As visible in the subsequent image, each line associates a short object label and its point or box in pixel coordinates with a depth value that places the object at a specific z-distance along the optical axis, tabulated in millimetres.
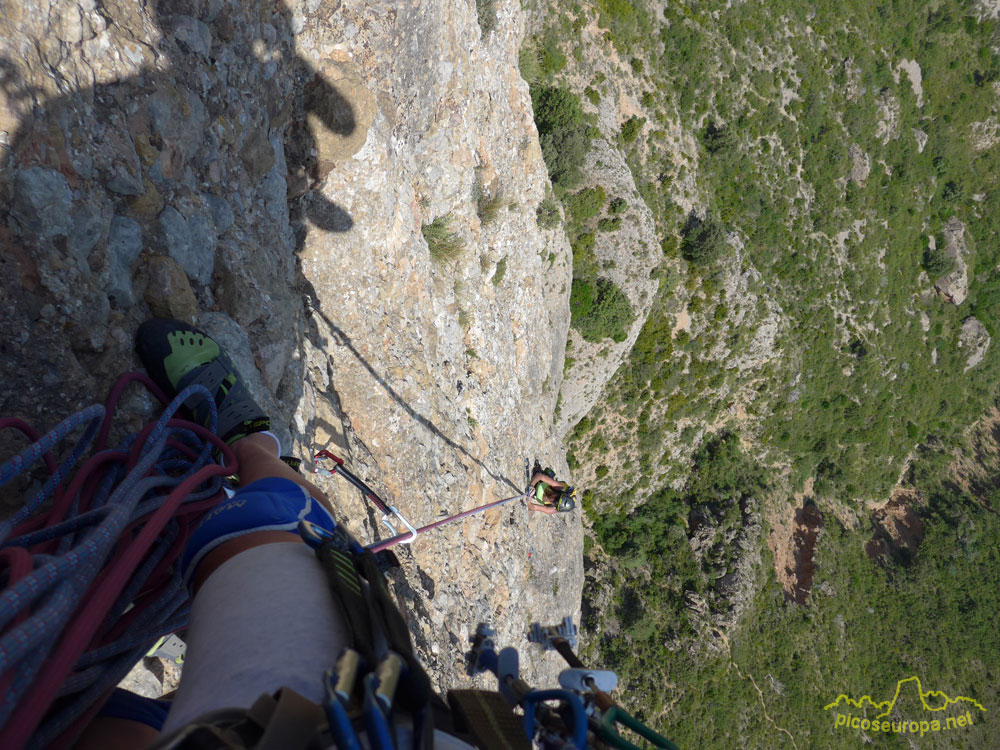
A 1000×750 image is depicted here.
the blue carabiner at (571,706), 1394
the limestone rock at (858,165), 20359
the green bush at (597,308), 13664
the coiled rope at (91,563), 1231
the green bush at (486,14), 8406
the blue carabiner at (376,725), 979
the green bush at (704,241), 15953
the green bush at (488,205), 8477
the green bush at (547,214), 10883
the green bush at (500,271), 8836
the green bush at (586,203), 13117
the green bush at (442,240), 7523
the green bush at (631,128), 14844
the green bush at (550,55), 12672
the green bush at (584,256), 13547
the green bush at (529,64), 12359
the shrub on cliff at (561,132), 12664
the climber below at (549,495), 9539
